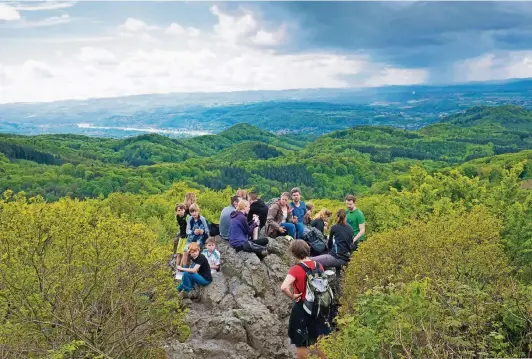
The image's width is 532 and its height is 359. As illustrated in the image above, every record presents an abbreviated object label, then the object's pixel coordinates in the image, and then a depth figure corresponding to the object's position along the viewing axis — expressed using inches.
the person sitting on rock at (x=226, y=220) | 585.0
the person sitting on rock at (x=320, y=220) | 647.1
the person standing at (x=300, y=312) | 369.1
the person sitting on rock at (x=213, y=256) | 541.6
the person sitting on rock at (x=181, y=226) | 572.1
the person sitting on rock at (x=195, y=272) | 505.7
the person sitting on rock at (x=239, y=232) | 546.3
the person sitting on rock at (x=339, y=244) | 523.5
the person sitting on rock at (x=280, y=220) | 613.7
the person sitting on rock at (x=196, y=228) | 549.3
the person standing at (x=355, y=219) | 590.9
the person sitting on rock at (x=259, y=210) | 598.2
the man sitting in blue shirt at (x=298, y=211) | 621.6
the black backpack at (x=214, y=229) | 610.3
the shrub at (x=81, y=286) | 375.2
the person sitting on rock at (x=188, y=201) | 589.3
